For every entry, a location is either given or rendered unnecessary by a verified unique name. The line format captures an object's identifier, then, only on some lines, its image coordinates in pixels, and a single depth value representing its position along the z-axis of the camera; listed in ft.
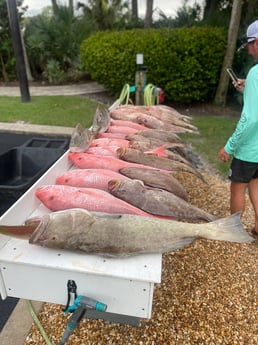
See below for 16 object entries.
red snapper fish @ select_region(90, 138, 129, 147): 7.55
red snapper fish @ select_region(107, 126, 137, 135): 8.71
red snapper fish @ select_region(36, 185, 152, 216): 4.98
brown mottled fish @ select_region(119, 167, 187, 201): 5.71
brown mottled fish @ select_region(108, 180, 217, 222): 5.14
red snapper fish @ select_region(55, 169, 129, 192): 5.66
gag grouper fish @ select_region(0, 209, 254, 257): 4.36
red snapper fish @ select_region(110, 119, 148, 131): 9.10
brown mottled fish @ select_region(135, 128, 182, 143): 8.30
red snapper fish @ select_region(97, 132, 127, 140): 8.40
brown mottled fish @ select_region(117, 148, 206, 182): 6.61
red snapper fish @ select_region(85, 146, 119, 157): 7.04
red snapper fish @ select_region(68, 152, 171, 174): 6.38
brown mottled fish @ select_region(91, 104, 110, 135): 8.75
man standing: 7.88
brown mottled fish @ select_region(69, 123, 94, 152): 7.32
